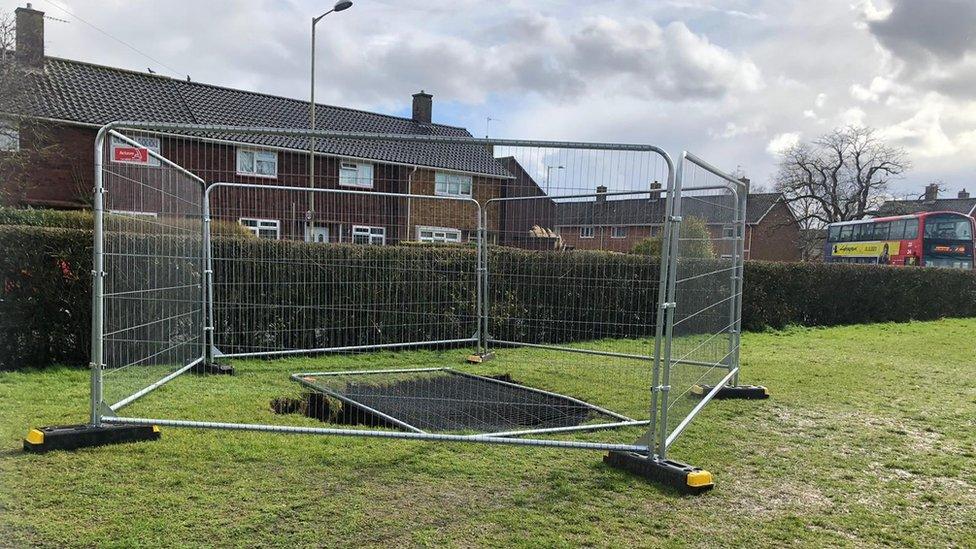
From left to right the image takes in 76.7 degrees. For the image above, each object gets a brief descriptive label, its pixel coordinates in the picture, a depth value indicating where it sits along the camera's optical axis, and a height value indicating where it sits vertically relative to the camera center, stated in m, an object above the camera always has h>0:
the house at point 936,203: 55.84 +5.52
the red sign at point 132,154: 4.69 +0.68
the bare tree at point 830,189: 48.41 +5.67
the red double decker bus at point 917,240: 27.66 +1.00
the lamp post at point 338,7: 20.02 +7.88
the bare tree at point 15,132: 15.96 +3.00
